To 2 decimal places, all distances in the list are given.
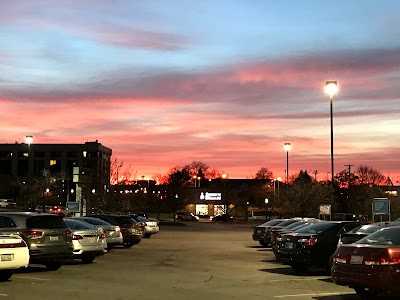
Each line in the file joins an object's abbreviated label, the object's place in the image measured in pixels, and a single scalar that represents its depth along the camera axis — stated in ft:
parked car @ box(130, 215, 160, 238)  128.88
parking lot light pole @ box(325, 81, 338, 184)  96.43
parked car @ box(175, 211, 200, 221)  286.46
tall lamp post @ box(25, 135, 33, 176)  142.92
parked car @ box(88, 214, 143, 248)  97.04
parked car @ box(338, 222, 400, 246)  50.49
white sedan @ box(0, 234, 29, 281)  47.88
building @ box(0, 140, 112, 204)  545.85
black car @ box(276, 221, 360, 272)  57.72
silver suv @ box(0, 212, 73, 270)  55.52
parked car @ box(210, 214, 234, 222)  282.05
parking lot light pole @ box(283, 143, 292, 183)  174.70
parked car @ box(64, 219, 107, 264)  64.44
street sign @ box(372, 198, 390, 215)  102.53
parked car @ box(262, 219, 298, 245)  95.12
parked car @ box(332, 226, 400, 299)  37.52
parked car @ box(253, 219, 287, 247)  100.12
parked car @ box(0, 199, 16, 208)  321.69
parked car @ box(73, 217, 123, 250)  82.99
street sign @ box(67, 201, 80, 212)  128.06
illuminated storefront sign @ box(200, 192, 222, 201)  389.39
